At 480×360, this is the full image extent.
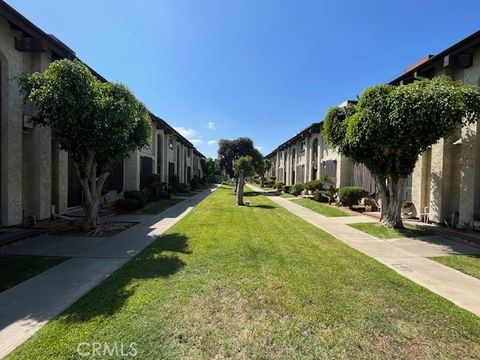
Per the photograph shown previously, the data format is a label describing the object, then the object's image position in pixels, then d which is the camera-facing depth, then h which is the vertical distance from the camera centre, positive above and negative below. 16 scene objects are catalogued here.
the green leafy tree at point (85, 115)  7.31 +1.56
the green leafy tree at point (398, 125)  7.91 +1.55
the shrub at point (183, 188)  27.54 -1.48
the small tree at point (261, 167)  30.70 +0.77
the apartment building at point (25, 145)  8.18 +0.84
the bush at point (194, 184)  33.72 -1.31
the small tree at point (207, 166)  54.78 +1.42
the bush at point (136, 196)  14.05 -1.19
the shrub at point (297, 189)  26.70 -1.41
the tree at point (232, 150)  35.47 +3.00
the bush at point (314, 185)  22.83 -0.89
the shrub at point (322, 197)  19.87 -1.56
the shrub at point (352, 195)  16.11 -1.15
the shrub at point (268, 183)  46.14 -1.63
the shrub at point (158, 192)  19.04 -1.34
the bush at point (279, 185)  35.69 -1.39
